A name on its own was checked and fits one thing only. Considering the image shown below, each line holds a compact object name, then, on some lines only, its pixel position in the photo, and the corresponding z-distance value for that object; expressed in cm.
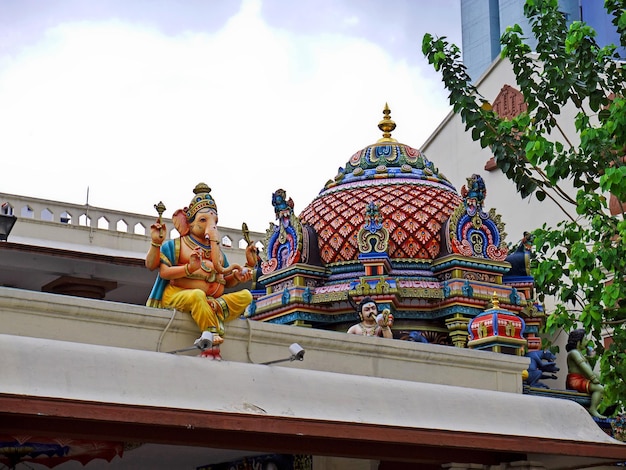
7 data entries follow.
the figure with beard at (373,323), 1394
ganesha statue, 1104
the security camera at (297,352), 1072
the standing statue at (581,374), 1591
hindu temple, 1614
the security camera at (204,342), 1055
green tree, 1411
